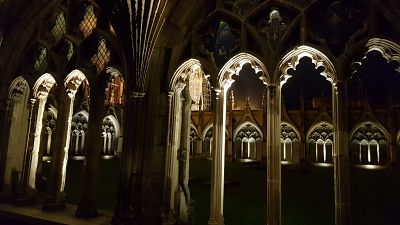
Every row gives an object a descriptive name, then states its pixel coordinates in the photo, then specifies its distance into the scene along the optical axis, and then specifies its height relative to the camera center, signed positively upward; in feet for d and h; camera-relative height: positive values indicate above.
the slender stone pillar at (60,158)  16.65 -1.08
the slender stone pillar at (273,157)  11.59 -0.40
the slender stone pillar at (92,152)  15.52 -0.60
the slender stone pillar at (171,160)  13.94 -0.81
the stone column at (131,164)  13.51 -1.07
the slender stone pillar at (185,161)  14.73 -0.92
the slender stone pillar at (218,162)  12.74 -0.78
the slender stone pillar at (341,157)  10.75 -0.28
